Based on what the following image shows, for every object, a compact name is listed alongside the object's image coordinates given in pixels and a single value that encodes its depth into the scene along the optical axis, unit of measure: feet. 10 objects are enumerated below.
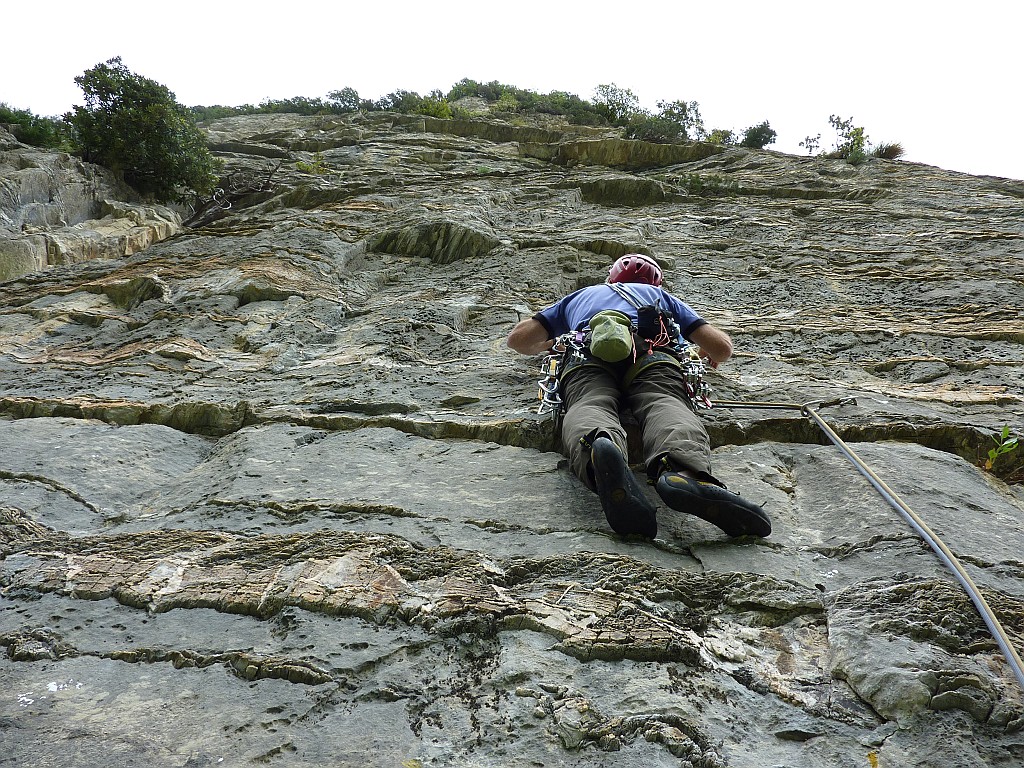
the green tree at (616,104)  62.03
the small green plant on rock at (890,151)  38.09
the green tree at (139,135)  31.45
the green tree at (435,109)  56.65
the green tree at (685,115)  54.13
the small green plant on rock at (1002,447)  10.71
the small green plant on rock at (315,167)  37.57
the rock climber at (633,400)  8.47
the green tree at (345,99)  72.18
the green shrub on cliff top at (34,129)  33.06
